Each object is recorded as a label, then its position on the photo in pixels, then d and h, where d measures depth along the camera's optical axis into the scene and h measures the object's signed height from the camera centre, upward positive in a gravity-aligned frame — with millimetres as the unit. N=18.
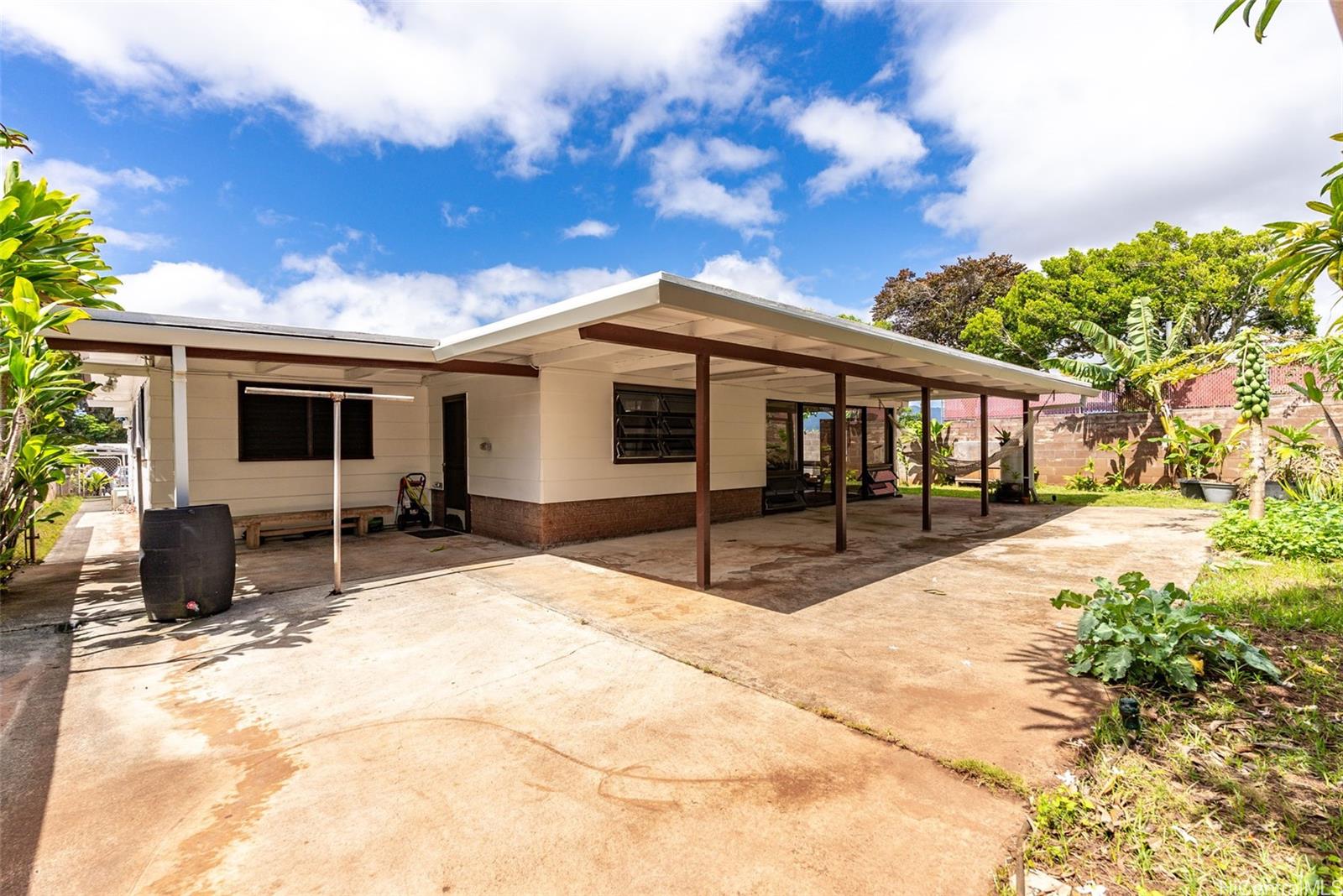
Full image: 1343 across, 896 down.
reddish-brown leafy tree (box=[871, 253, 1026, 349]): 22422 +6175
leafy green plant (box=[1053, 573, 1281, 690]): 3148 -1184
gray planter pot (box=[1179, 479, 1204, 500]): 11695 -1025
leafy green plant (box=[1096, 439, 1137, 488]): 13844 -587
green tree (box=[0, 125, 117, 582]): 3277 +1143
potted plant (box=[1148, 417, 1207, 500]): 11719 -319
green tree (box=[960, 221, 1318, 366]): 15773 +4342
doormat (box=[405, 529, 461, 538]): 8656 -1350
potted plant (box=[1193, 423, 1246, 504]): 11016 -318
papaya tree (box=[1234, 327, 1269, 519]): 7961 +709
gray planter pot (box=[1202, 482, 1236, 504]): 11000 -1062
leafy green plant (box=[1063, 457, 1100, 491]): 14219 -992
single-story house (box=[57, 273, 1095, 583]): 5039 +624
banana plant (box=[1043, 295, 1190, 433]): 12750 +2013
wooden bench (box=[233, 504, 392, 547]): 7715 -1059
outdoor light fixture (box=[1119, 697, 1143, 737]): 2682 -1318
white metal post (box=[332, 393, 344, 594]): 5246 -426
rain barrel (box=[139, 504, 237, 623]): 4402 -893
